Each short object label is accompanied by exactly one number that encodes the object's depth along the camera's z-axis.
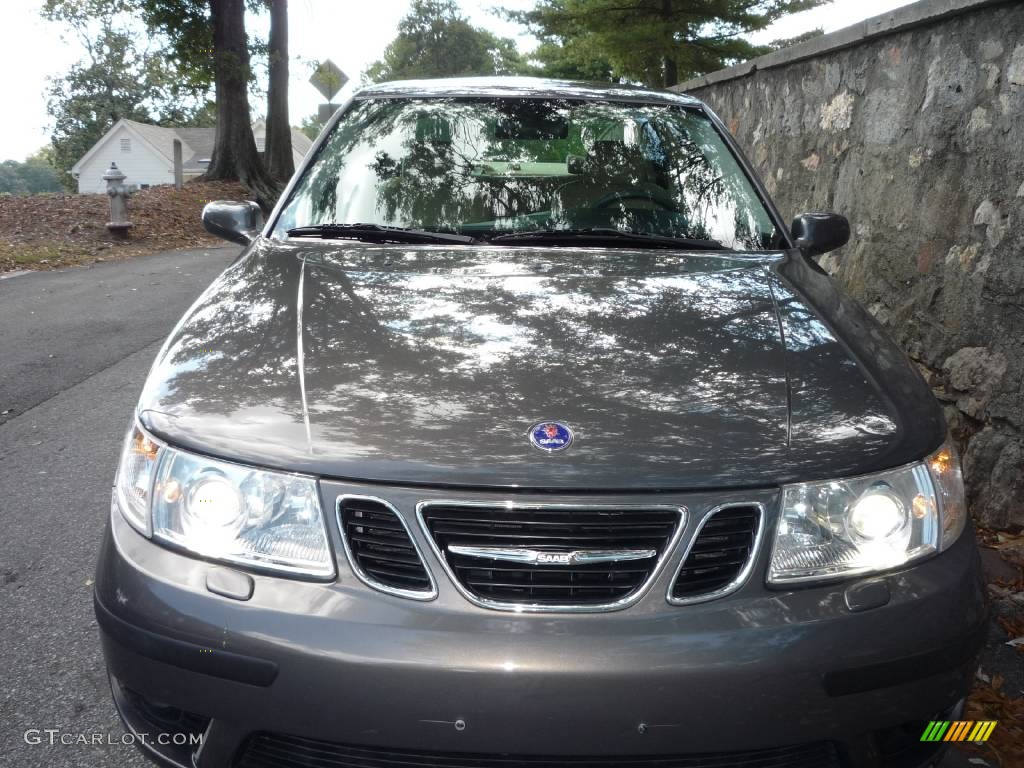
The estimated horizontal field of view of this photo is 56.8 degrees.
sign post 12.37
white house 59.34
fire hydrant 13.54
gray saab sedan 1.56
